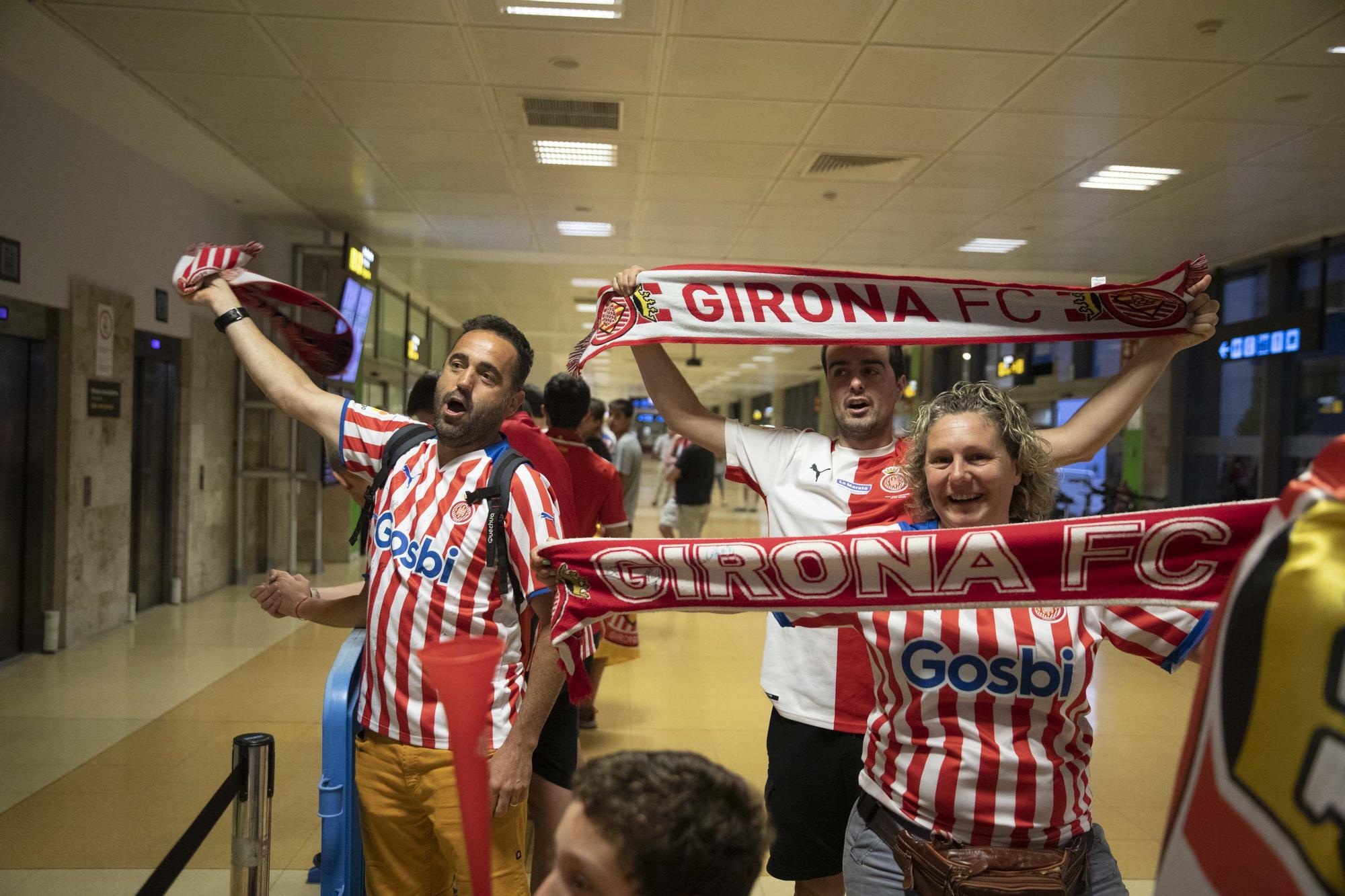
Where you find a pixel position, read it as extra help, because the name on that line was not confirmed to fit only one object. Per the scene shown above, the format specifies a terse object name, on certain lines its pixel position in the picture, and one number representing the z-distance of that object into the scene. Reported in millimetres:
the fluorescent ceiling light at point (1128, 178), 6512
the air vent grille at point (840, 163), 6355
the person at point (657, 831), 870
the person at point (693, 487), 8453
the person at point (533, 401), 4354
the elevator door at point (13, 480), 5590
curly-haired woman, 1388
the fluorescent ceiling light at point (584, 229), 8703
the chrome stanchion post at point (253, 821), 1887
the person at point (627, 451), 7320
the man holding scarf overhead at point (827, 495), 1942
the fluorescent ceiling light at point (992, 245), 8945
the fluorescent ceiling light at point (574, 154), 6285
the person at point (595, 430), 5359
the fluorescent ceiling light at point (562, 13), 4246
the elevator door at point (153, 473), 7203
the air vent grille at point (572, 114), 5461
